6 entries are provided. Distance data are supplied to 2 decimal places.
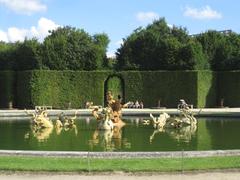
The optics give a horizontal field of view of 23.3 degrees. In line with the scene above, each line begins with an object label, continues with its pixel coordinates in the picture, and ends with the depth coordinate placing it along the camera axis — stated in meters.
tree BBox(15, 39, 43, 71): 46.79
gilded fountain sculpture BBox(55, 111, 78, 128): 26.04
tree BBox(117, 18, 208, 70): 47.06
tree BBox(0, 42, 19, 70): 48.59
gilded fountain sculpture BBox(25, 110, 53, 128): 25.20
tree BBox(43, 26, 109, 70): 47.25
